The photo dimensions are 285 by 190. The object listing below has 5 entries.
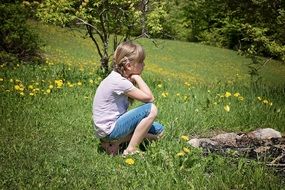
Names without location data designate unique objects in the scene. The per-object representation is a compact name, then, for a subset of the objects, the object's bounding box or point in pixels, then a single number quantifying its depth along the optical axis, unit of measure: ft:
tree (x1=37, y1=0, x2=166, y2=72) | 29.96
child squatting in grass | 14.01
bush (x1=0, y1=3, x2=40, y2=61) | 36.86
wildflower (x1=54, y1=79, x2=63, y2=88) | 21.52
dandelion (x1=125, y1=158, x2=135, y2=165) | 12.16
